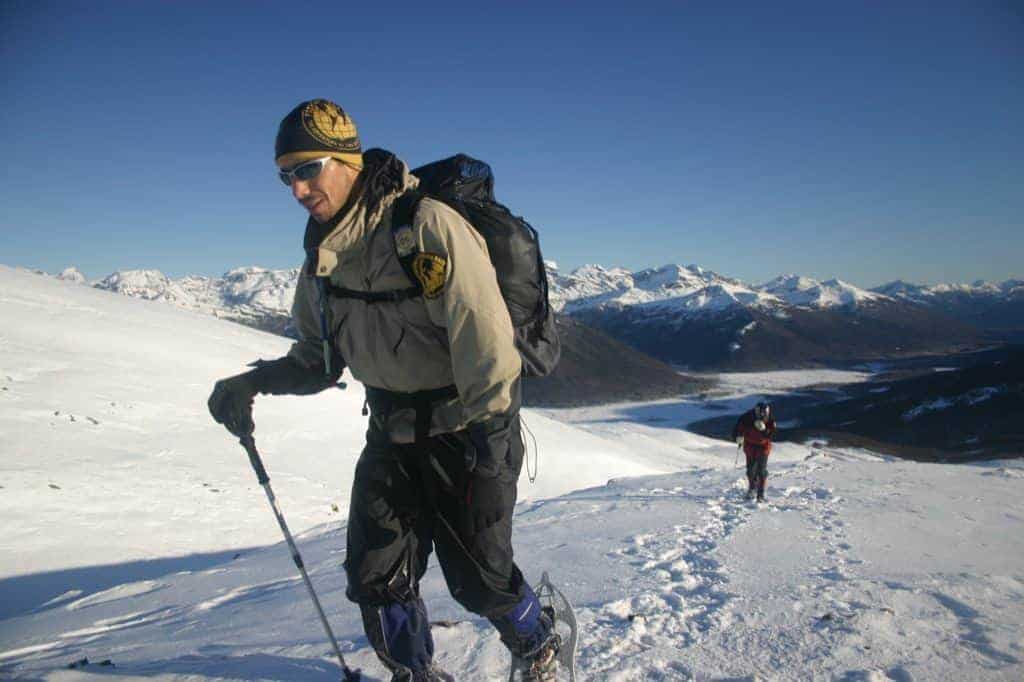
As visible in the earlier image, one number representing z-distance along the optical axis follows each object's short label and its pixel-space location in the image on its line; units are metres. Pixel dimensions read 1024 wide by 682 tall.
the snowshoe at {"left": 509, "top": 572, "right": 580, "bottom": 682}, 2.87
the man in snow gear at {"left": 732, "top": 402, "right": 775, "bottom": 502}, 11.21
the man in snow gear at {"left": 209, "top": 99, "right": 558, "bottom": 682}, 2.24
